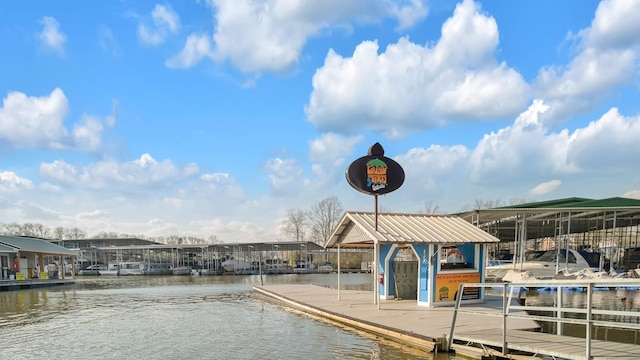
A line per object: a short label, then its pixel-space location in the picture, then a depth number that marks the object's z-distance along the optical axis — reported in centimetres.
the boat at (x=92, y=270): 7162
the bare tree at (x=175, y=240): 12049
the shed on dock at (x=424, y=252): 1589
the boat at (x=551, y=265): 2723
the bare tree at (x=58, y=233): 12436
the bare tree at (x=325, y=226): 8600
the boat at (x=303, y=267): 6951
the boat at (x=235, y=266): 6812
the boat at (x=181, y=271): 6838
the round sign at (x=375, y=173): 1673
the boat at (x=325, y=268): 7029
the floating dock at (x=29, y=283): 3784
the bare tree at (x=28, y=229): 11659
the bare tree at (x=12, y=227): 11225
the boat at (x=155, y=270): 6956
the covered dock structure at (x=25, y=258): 4044
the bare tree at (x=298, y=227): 9438
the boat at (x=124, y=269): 6948
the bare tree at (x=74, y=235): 12320
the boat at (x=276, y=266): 6875
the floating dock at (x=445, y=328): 825
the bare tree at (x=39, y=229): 12122
